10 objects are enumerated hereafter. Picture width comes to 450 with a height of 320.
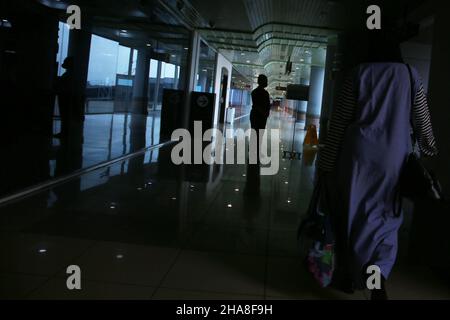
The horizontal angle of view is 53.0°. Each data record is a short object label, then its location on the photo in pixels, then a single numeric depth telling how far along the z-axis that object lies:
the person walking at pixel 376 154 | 2.37
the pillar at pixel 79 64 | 6.17
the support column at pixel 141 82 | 9.11
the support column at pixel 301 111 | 31.85
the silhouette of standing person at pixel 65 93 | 6.08
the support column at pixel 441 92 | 3.14
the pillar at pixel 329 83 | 10.86
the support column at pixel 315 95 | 23.16
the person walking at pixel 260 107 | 7.35
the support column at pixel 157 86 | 10.50
